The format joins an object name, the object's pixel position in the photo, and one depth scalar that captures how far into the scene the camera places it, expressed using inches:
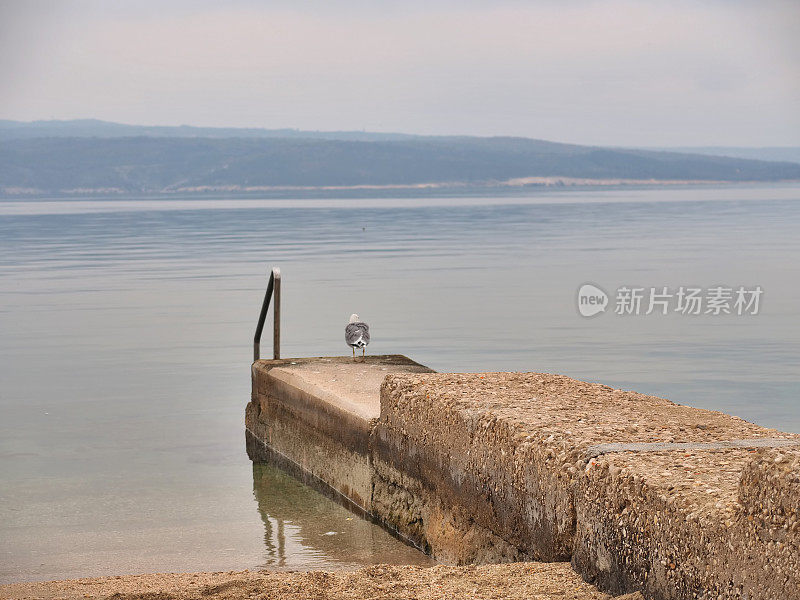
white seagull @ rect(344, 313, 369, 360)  482.6
